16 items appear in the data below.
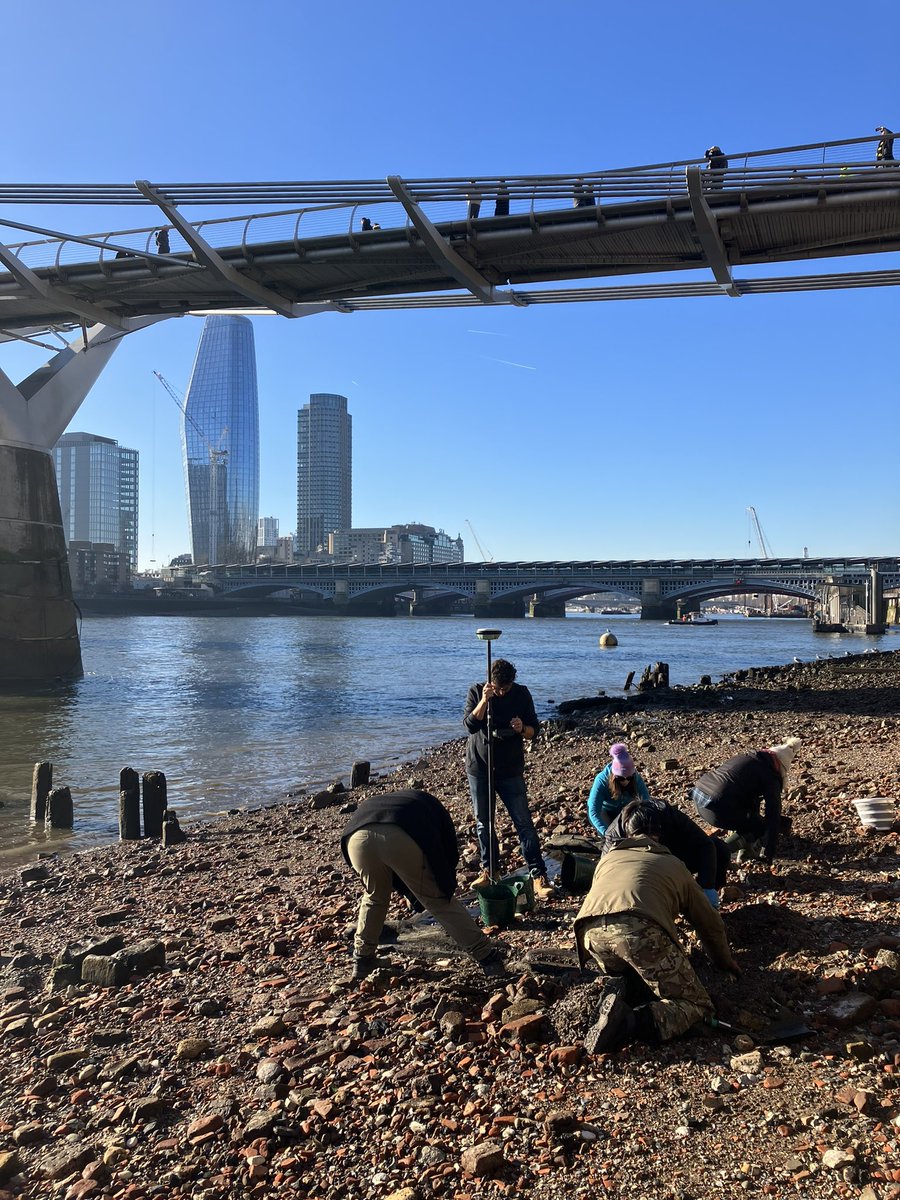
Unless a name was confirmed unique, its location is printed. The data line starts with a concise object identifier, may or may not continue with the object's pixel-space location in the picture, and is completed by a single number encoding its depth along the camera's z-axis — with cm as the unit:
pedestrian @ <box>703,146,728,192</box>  2270
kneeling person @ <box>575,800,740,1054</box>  454
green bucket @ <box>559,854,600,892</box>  720
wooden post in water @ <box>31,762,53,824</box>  1533
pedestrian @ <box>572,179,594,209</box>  2494
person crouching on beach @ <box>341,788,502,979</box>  566
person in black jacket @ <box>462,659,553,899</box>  733
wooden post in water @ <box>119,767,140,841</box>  1344
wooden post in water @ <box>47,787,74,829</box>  1438
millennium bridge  2456
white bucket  789
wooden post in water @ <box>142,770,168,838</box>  1389
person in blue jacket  691
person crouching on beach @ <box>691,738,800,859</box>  746
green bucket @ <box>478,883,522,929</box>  664
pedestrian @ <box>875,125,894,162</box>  2136
